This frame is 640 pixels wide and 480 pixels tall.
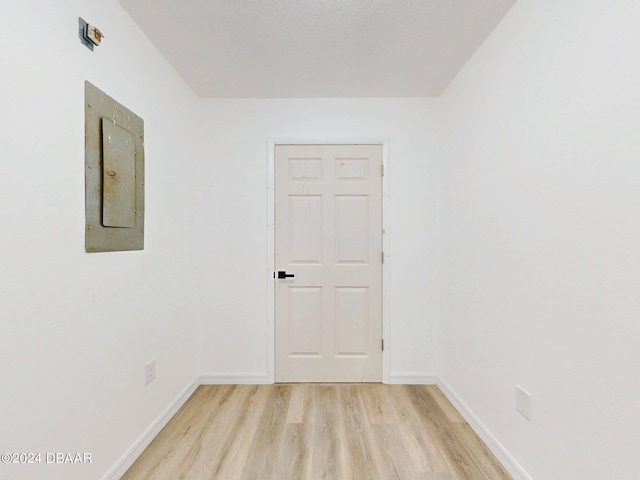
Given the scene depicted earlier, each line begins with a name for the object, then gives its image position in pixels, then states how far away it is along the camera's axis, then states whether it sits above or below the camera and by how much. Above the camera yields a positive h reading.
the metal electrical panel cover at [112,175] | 1.56 +0.30
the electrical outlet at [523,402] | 1.66 -0.81
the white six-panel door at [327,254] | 2.97 -0.15
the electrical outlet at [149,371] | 2.06 -0.83
